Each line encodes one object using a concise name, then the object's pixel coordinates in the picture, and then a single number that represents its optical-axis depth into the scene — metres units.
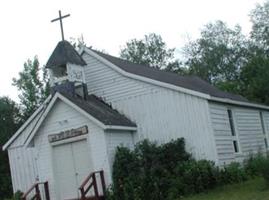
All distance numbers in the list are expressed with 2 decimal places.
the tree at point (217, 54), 61.16
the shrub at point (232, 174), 21.25
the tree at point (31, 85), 52.03
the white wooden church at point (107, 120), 22.33
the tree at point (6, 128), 38.56
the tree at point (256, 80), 41.25
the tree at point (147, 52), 63.56
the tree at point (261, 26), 59.62
